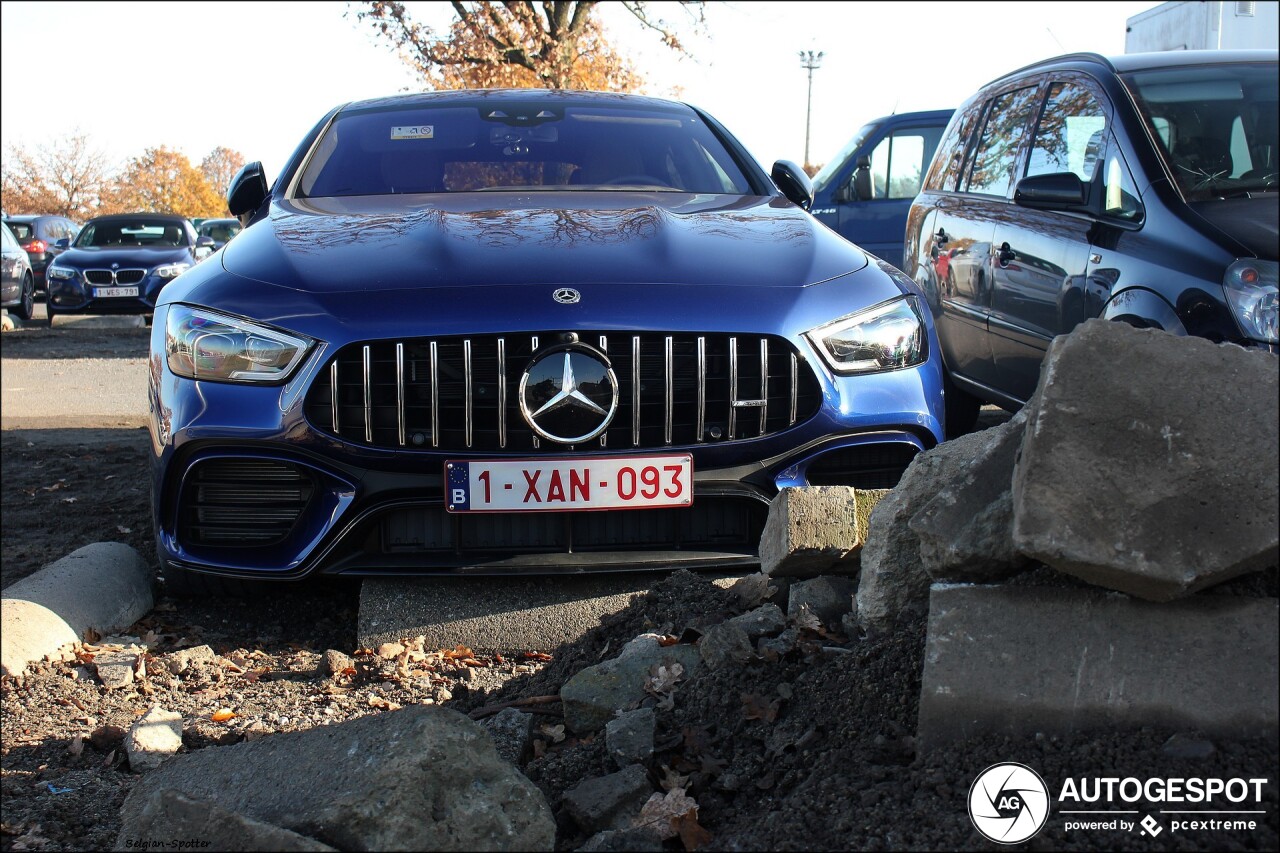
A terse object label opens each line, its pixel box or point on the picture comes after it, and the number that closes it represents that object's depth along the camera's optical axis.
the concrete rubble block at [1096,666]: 2.02
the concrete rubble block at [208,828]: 1.90
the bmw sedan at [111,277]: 17.39
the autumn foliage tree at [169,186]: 57.28
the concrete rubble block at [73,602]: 3.41
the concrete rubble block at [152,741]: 2.73
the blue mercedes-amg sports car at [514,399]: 3.25
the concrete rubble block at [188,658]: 3.35
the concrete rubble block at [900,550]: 2.57
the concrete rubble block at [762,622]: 2.84
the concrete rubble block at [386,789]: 1.99
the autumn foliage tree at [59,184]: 46.62
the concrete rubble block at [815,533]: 3.10
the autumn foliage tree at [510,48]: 21.41
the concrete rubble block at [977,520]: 2.25
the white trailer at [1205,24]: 14.12
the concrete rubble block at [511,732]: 2.61
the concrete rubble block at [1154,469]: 1.98
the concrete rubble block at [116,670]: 3.26
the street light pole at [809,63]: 65.12
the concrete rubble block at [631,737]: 2.44
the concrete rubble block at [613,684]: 2.72
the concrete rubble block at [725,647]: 2.70
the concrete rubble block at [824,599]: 2.90
